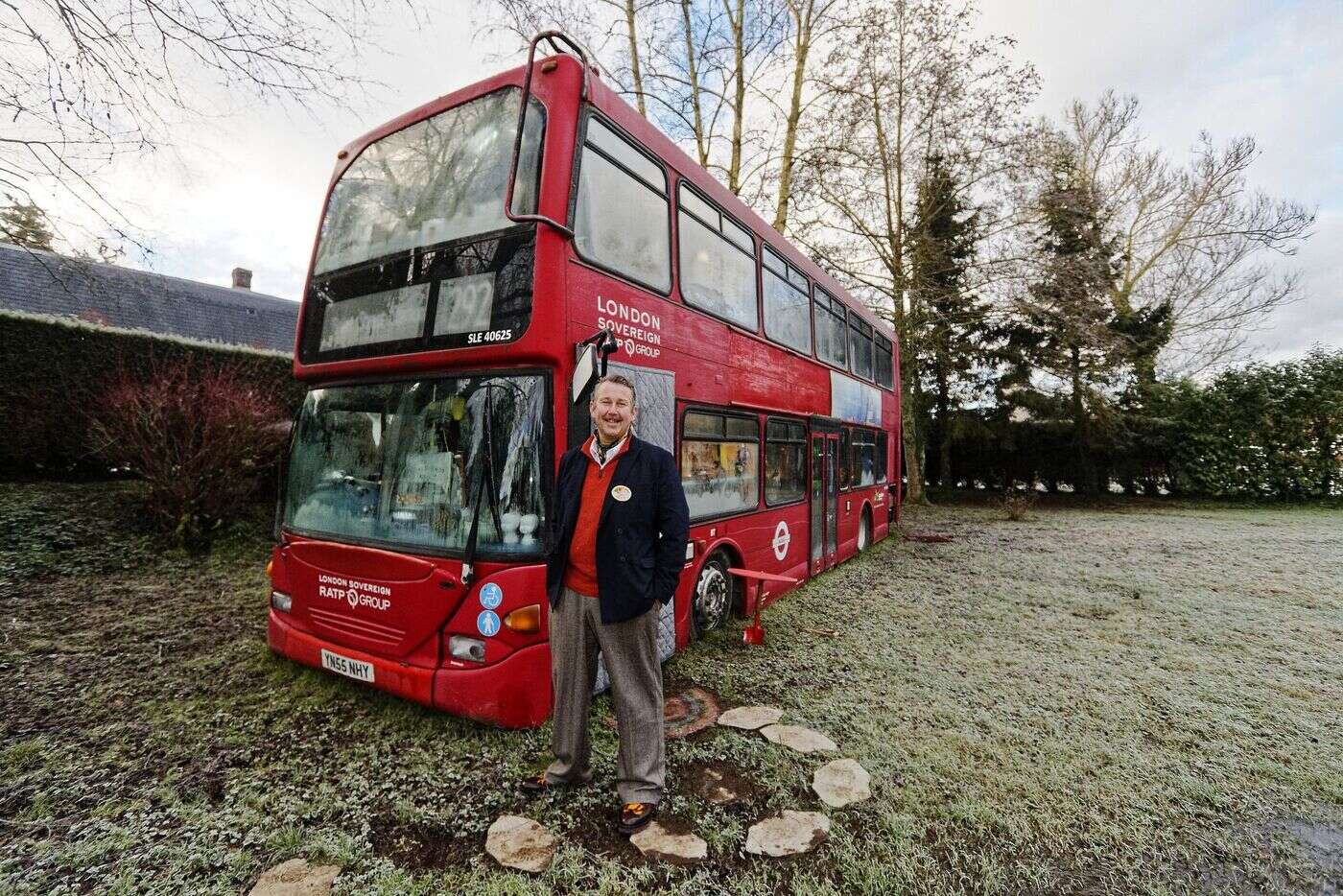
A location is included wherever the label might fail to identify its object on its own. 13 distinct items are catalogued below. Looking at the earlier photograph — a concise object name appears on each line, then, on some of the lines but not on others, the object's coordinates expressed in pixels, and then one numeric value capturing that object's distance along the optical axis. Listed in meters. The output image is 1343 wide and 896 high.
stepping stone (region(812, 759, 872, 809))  2.80
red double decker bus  3.09
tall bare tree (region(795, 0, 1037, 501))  13.68
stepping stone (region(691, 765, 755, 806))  2.81
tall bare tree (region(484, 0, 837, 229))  12.43
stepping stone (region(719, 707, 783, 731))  3.54
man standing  2.49
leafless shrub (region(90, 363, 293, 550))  7.25
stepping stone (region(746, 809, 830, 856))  2.45
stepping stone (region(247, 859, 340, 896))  2.16
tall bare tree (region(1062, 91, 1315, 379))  18.94
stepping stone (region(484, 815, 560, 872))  2.34
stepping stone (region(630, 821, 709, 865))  2.38
